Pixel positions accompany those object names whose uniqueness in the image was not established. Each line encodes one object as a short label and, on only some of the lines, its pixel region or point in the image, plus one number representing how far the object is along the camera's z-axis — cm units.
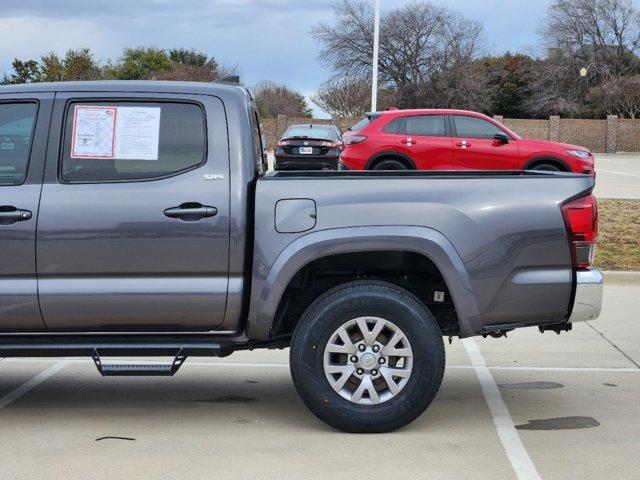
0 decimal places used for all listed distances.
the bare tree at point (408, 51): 6606
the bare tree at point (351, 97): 6456
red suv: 1817
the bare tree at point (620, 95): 6706
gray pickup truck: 546
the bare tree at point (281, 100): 7781
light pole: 3300
